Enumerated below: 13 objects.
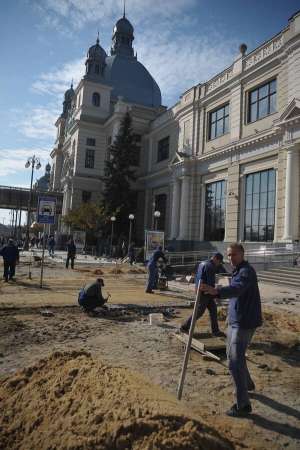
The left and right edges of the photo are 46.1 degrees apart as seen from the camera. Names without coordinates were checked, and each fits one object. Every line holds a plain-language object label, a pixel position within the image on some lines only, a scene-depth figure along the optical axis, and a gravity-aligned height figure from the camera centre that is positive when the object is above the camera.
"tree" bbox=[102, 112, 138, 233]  36.70 +7.29
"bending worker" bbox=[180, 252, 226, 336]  7.22 -0.73
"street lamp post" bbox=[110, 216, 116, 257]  34.12 +1.20
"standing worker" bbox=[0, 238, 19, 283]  14.12 -0.80
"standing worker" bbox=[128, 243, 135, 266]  26.28 -0.81
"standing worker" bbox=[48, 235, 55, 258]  30.71 -0.60
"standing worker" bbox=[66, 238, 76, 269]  20.92 -0.69
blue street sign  12.43 +1.04
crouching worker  8.95 -1.40
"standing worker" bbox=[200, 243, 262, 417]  3.90 -0.82
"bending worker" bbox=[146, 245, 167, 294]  13.13 -0.88
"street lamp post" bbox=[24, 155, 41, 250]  38.16 +8.09
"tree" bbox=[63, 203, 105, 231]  35.75 +2.50
